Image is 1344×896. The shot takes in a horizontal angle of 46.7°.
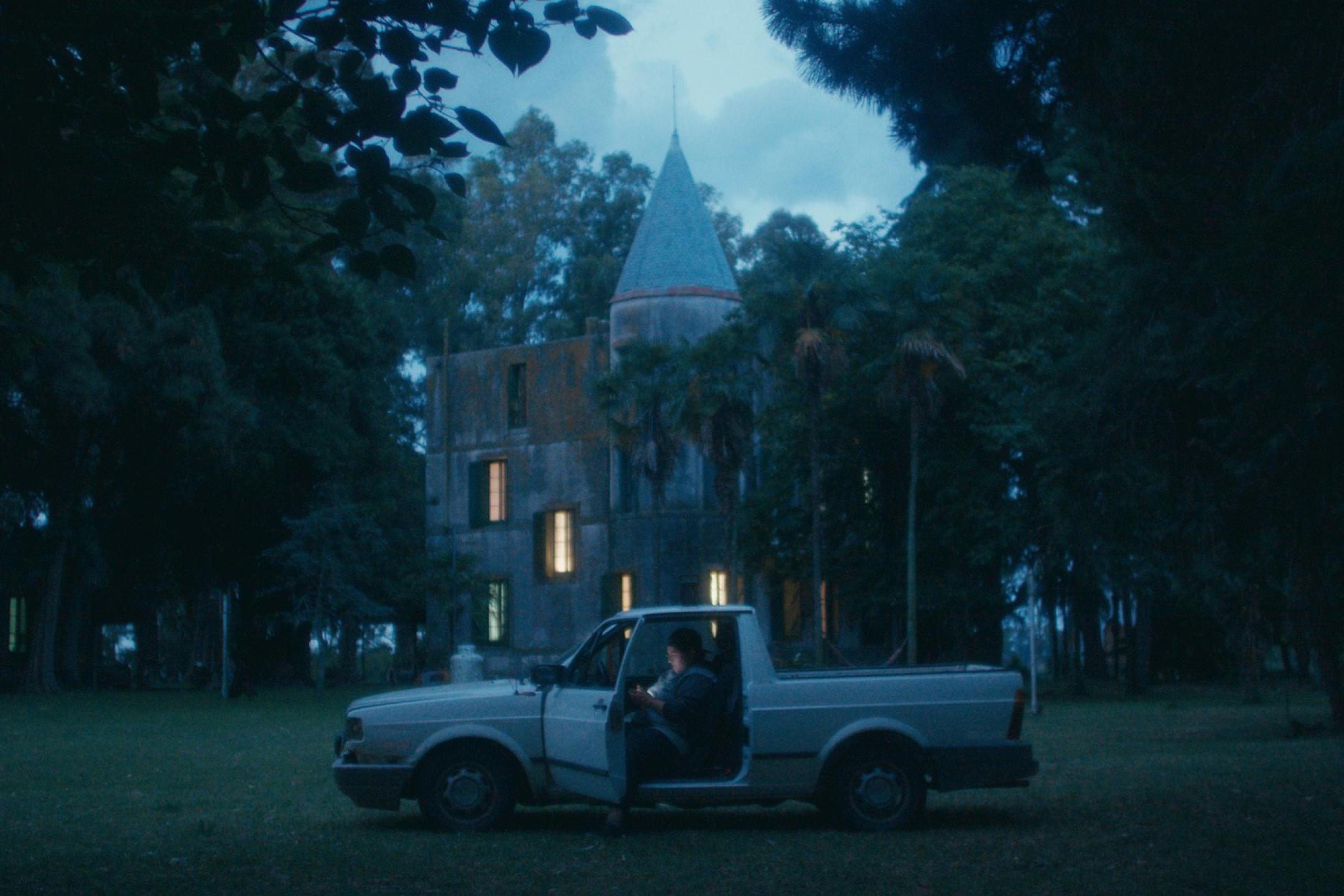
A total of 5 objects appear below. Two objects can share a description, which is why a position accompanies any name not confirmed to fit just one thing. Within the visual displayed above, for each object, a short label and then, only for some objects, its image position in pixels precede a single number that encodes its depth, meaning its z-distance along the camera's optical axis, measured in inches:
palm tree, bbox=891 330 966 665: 1441.9
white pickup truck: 452.4
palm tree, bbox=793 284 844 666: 1473.9
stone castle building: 1814.7
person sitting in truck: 445.1
